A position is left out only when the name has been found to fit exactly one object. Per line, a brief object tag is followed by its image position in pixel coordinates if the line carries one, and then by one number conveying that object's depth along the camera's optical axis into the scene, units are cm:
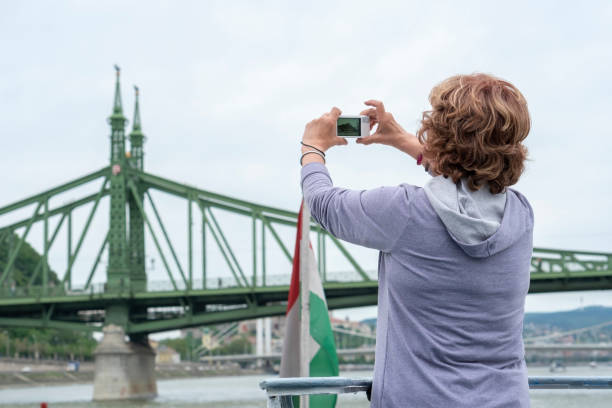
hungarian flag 736
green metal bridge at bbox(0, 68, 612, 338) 4131
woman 181
